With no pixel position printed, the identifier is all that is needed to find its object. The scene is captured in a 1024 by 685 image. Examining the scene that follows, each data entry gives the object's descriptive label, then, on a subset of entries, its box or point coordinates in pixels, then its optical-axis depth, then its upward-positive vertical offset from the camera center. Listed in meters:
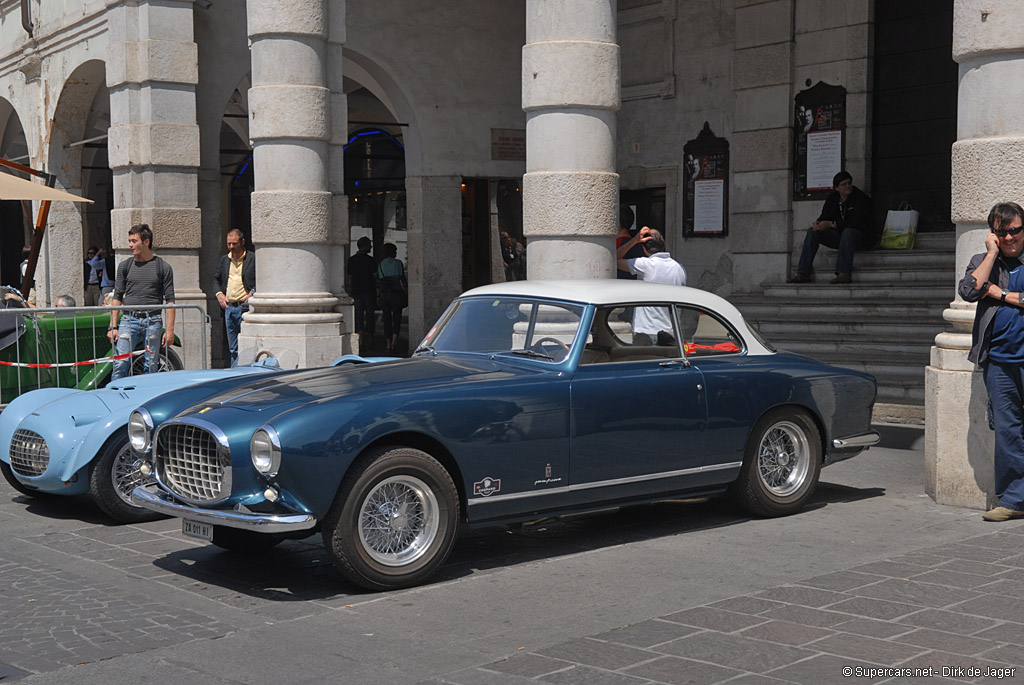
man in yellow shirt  13.66 -0.09
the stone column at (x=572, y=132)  9.33 +1.10
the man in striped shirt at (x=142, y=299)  10.95 -0.25
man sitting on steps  13.71 +0.55
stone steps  11.96 -0.46
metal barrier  10.56 -0.69
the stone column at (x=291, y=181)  11.70 +0.90
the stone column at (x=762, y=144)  14.78 +1.60
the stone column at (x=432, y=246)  17.45 +0.39
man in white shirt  9.80 +0.07
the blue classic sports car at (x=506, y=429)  5.66 -0.82
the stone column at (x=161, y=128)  15.26 +1.84
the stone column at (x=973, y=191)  7.47 +0.51
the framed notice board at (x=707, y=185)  15.55 +1.14
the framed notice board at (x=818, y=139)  14.41 +1.61
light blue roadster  7.43 -1.09
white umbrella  13.19 +0.93
